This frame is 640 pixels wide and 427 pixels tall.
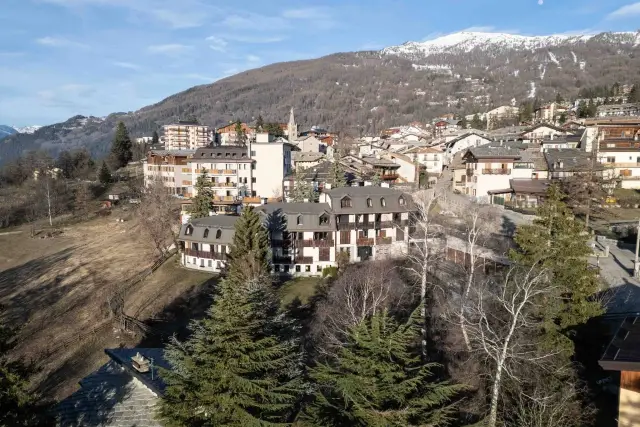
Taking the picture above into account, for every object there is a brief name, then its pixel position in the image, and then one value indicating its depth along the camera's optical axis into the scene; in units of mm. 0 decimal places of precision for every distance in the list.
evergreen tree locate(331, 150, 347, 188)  60250
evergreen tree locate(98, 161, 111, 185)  97188
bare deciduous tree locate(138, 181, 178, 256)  53312
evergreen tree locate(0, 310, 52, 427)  13742
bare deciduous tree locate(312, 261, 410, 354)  27280
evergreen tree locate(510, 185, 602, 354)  20359
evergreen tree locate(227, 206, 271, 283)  34656
